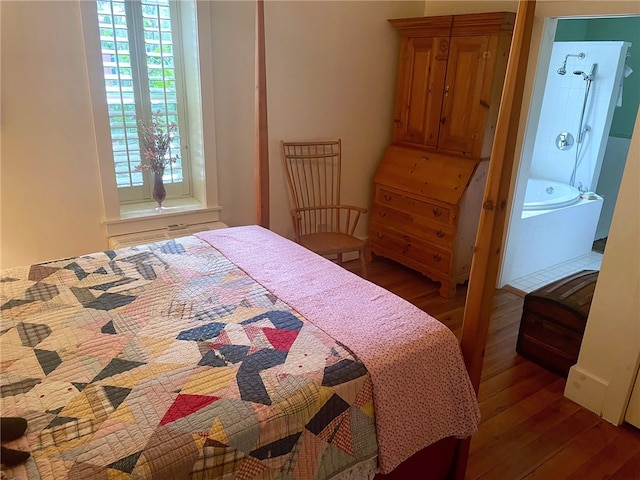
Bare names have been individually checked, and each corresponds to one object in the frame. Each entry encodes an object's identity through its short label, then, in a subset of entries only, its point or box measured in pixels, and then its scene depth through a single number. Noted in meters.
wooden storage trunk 2.42
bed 1.08
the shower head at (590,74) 4.03
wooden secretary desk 3.02
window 2.62
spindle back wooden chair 3.10
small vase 2.86
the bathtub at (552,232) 3.50
